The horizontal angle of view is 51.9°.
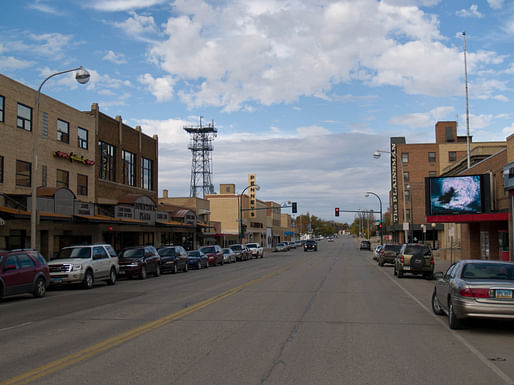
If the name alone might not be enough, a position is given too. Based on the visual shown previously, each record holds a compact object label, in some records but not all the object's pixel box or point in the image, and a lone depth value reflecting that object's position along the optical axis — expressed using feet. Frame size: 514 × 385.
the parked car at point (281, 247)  273.75
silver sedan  31.80
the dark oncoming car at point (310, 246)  255.86
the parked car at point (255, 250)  192.66
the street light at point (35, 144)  72.64
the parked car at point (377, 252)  142.98
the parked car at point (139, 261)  87.51
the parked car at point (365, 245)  270.26
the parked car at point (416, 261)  82.58
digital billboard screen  97.71
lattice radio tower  270.46
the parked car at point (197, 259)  124.06
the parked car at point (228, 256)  158.10
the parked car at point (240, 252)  174.81
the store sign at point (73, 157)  113.09
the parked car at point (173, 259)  104.94
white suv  67.62
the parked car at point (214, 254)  138.82
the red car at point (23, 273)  54.24
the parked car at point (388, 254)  122.21
